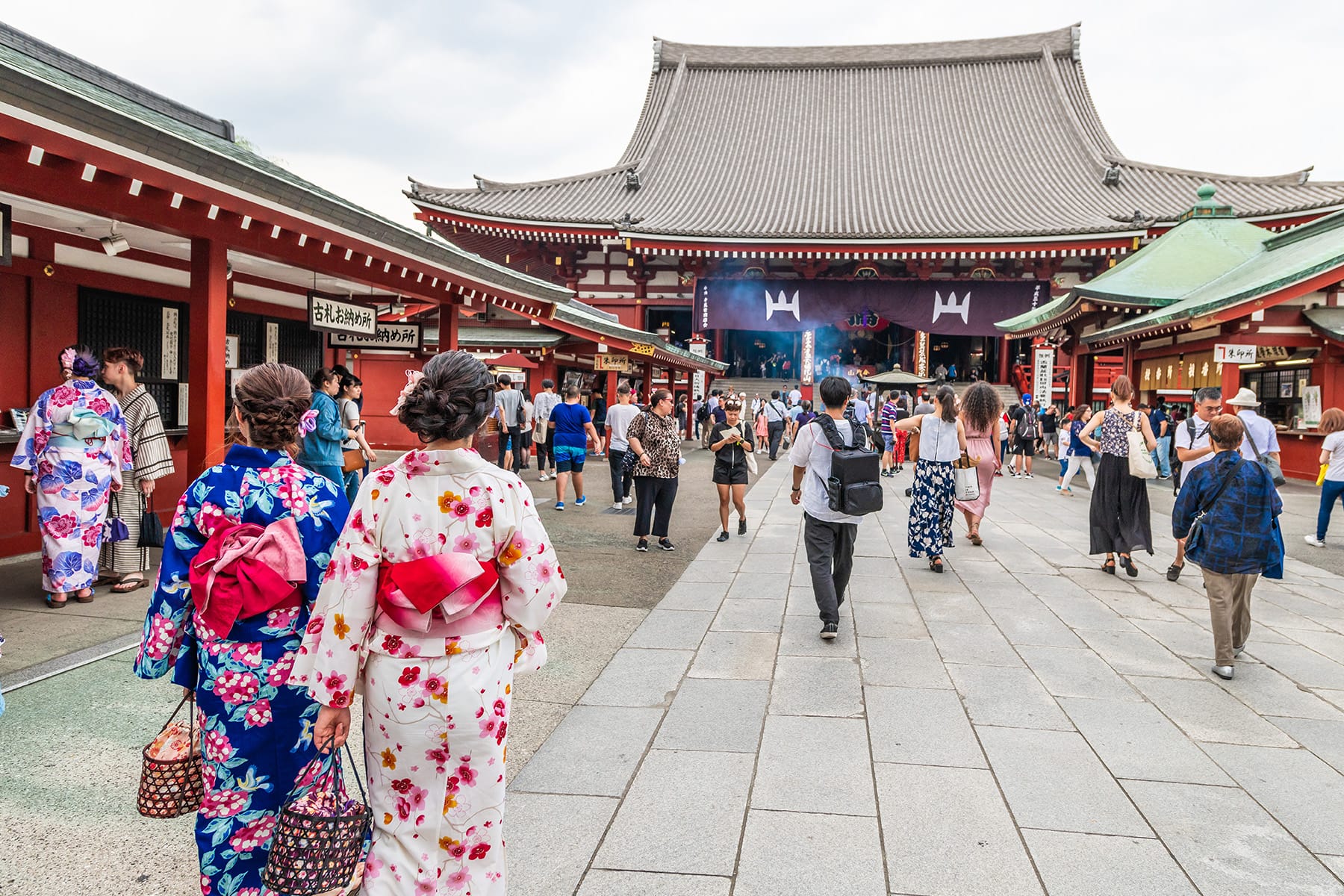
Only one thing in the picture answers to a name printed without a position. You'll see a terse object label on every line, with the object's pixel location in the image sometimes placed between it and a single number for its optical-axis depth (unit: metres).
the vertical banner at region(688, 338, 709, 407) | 22.48
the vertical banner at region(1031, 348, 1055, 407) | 21.19
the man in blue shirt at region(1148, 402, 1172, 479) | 14.09
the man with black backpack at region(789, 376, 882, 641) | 4.70
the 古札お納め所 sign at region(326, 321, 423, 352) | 8.91
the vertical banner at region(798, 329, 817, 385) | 23.34
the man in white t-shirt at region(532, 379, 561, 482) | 12.33
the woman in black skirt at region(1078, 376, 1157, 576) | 6.41
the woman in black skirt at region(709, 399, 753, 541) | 7.74
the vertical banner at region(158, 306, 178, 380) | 7.55
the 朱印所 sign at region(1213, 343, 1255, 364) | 11.79
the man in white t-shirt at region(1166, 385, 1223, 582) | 5.93
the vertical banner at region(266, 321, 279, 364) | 8.83
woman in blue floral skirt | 6.74
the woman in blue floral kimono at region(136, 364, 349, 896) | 1.98
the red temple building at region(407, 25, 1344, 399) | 20.73
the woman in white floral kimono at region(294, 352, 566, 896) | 1.83
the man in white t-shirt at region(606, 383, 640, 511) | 9.09
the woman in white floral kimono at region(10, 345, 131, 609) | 4.64
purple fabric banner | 21.67
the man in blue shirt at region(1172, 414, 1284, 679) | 4.12
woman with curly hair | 7.34
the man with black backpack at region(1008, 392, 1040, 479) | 15.62
